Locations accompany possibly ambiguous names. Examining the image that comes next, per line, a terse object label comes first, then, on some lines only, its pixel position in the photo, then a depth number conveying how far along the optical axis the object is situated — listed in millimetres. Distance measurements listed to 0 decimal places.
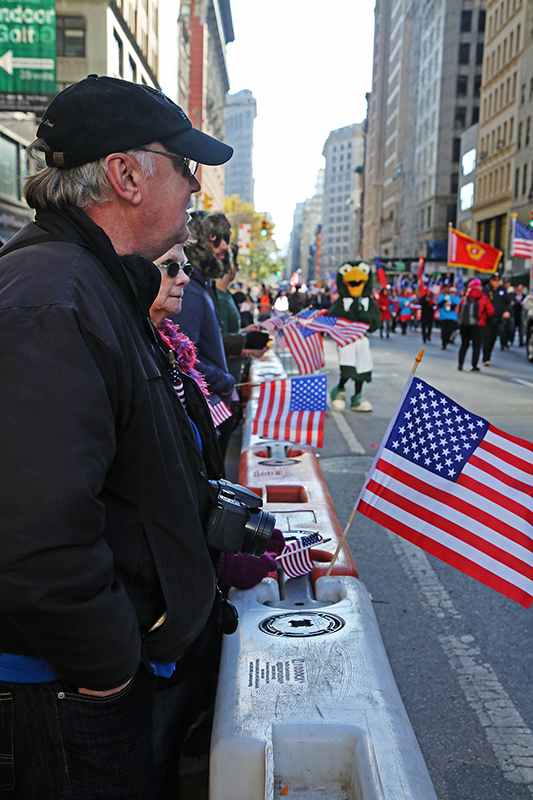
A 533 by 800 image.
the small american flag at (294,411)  5836
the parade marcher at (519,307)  25516
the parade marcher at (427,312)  25234
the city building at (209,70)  66562
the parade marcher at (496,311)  17047
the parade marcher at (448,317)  23172
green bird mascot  10906
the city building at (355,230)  157125
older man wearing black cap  1342
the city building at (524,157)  47656
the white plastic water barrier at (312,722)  2035
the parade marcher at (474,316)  15453
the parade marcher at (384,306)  27844
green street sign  18266
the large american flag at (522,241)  22578
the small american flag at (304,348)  8000
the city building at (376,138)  124312
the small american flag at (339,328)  8852
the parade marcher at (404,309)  32656
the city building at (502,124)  50656
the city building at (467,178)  65700
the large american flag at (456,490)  2965
